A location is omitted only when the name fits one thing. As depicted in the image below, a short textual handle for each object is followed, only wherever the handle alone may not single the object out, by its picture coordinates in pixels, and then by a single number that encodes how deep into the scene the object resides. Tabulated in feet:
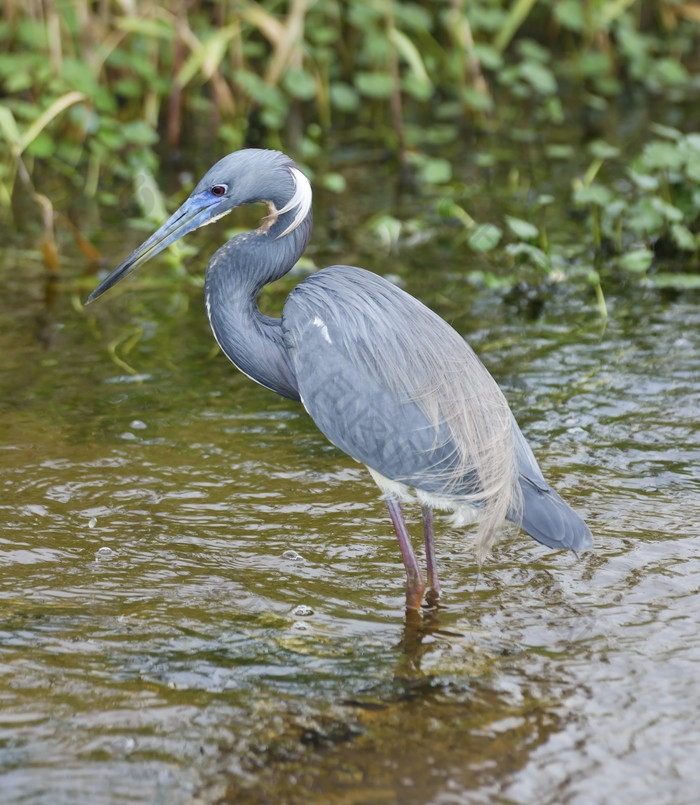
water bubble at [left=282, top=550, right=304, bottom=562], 29.91
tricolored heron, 27.76
